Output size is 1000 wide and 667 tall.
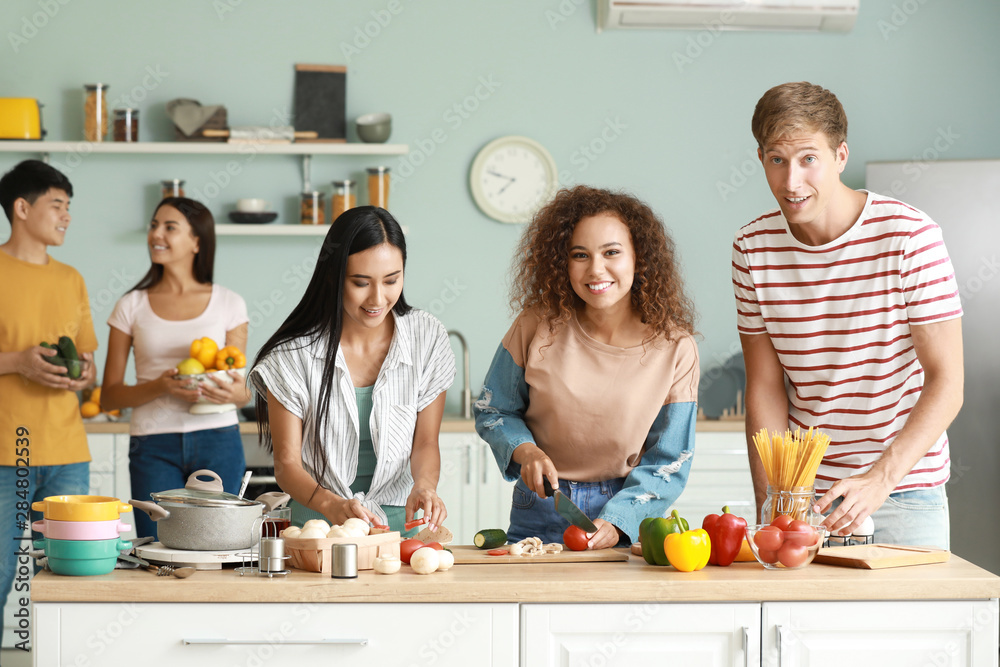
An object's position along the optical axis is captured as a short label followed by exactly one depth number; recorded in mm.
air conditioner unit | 3951
